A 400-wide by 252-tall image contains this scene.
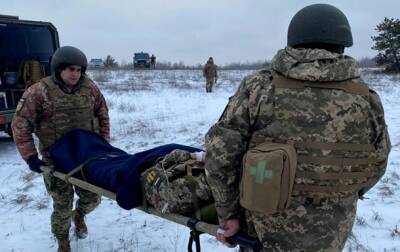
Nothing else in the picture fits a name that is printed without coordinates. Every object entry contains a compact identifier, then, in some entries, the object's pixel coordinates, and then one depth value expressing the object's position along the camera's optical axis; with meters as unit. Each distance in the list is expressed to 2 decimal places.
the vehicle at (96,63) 51.14
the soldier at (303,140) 2.06
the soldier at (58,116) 4.07
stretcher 2.29
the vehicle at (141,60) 46.44
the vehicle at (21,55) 9.35
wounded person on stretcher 3.07
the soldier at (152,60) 45.91
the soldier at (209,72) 19.09
